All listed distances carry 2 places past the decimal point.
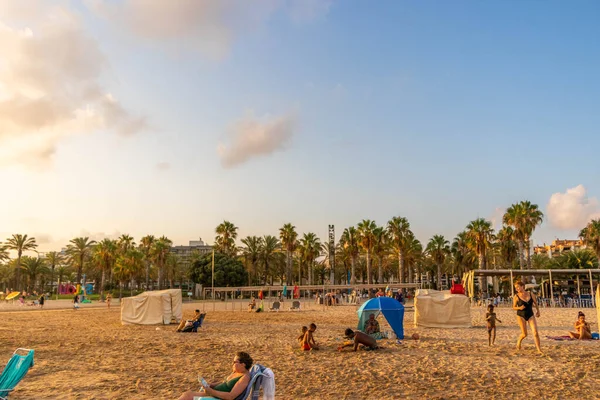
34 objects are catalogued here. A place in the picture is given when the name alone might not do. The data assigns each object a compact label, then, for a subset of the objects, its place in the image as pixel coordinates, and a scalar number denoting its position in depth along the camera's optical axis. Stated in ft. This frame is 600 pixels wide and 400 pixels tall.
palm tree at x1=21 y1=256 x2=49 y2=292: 241.14
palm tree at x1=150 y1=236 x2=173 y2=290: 214.07
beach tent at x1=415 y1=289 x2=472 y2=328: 60.80
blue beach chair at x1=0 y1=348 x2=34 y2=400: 22.64
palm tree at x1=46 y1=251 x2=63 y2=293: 246.47
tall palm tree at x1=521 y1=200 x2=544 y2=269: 158.30
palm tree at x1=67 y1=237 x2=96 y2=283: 214.69
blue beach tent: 48.06
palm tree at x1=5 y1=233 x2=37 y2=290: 211.00
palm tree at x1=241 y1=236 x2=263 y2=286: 219.41
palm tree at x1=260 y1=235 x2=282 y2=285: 220.23
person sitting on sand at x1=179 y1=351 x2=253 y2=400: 17.95
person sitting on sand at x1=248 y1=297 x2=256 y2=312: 108.40
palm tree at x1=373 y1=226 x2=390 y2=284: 192.89
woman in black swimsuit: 36.49
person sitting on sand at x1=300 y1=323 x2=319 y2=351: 41.82
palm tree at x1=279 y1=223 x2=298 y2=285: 212.64
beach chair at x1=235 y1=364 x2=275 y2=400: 18.17
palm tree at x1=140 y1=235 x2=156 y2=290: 221.87
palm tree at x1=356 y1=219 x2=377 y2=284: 191.72
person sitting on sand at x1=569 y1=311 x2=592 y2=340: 47.06
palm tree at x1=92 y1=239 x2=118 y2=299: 191.93
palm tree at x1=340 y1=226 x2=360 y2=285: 208.54
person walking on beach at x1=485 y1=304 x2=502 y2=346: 43.78
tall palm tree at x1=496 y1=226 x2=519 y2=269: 172.80
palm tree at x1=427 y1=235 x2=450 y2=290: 205.67
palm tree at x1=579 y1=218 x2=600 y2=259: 162.71
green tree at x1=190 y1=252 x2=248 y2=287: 194.70
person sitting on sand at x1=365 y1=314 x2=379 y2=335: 48.42
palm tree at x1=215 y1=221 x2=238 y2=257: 220.02
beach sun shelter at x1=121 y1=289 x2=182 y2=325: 72.90
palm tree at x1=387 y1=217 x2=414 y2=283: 190.80
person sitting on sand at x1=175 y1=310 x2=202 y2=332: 58.82
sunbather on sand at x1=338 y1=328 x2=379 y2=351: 41.14
